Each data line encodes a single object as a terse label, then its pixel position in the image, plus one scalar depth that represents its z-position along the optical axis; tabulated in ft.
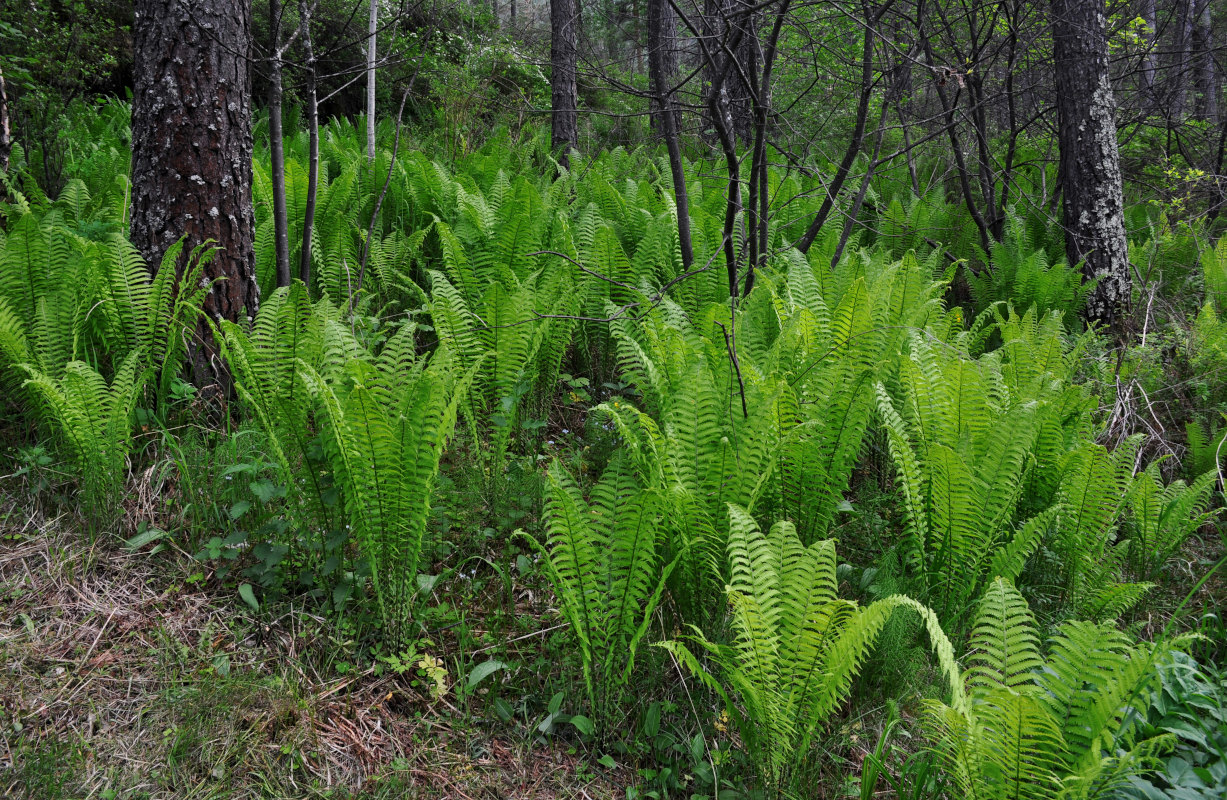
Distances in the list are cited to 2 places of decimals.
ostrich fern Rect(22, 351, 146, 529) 7.02
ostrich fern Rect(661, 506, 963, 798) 5.78
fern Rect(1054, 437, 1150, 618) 8.02
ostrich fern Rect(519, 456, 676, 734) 6.41
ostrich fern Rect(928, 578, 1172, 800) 5.17
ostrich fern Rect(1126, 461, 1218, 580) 8.95
